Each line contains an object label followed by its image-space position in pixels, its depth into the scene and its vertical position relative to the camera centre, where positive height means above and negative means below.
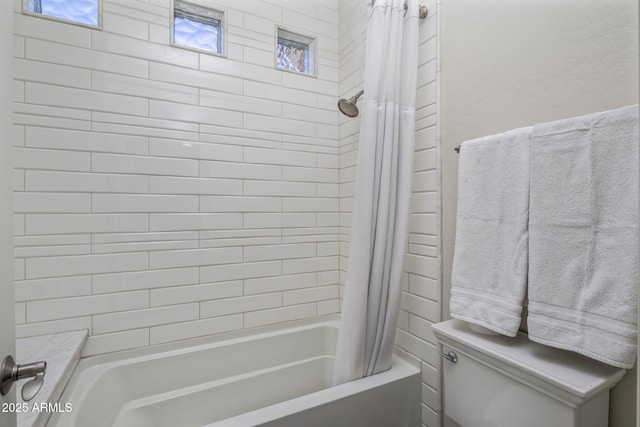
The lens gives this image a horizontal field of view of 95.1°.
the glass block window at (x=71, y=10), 1.38 +0.93
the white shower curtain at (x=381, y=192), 1.29 +0.07
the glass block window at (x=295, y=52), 1.88 +1.03
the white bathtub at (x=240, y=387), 1.18 -0.88
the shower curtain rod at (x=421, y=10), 1.35 +0.92
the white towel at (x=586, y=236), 0.70 -0.06
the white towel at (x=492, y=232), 0.91 -0.07
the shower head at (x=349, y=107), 1.58 +0.56
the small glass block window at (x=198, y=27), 1.63 +1.02
